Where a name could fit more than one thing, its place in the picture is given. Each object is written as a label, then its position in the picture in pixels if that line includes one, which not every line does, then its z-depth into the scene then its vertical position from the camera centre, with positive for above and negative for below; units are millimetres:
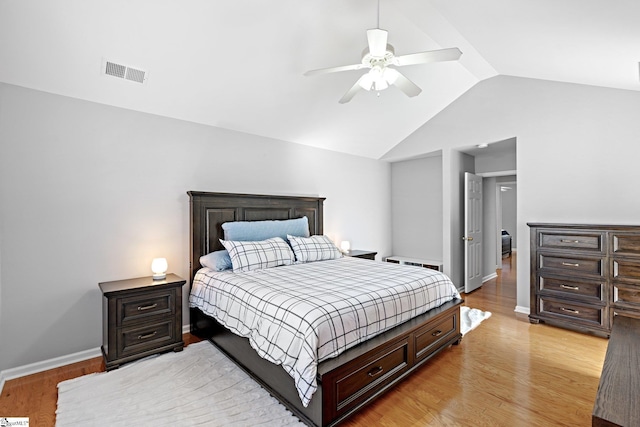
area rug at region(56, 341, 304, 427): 1947 -1330
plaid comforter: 1852 -687
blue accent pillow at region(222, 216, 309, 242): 3514 -189
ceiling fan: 2165 +1164
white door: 4824 -303
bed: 1838 -1049
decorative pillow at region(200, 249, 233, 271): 3160 -499
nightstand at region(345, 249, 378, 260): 4718 -639
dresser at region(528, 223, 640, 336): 3004 -659
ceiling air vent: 2592 +1272
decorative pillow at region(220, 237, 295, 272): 3135 -437
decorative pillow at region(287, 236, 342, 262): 3684 -441
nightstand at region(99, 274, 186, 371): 2557 -939
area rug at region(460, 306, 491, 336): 3456 -1307
